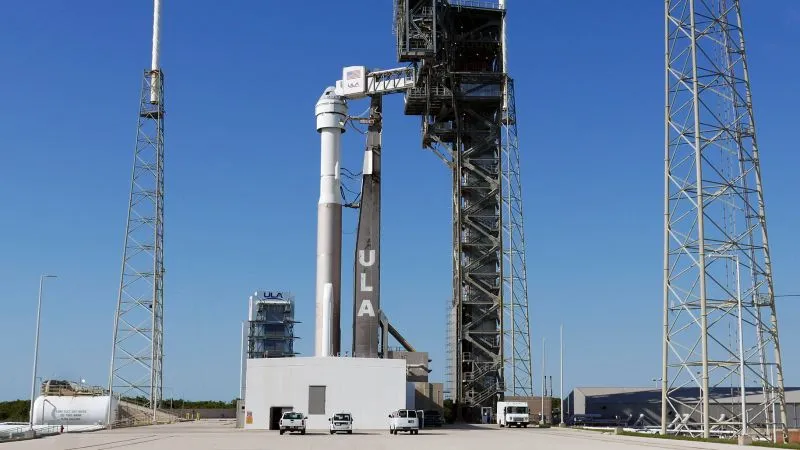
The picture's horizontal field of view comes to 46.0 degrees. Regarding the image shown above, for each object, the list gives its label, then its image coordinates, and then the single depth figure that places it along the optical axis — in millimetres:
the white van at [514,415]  76312
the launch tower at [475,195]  88062
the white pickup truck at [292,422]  60219
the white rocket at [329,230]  74375
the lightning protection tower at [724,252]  53219
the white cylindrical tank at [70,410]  75562
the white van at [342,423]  60656
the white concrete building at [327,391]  68562
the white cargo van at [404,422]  61250
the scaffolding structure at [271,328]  128625
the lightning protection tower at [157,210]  90750
